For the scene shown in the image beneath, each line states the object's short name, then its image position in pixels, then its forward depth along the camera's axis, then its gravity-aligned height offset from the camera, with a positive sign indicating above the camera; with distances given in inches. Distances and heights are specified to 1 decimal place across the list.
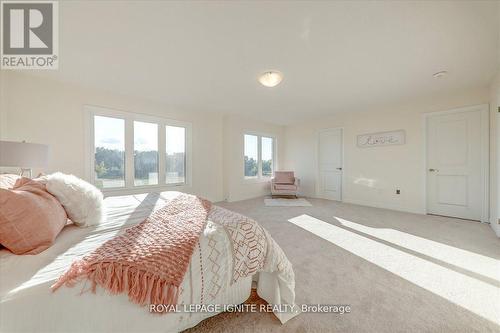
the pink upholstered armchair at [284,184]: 214.2 -21.1
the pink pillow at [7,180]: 48.5 -3.8
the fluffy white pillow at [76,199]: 50.4 -9.2
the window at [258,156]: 223.0 +13.3
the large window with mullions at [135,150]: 134.3 +13.1
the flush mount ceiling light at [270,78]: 104.9 +51.0
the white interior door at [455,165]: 132.6 +0.4
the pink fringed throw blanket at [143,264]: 32.1 -18.1
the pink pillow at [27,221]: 35.1 -11.1
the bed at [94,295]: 27.6 -22.3
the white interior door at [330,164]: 206.4 +2.2
